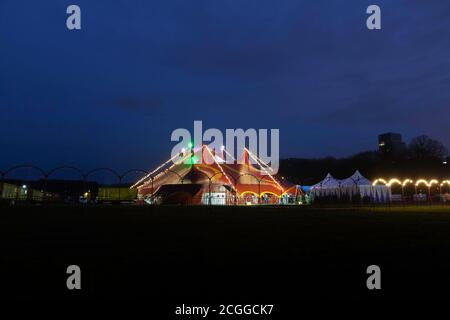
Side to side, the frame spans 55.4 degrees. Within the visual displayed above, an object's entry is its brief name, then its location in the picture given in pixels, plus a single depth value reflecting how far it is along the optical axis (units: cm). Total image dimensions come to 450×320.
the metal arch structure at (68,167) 2827
